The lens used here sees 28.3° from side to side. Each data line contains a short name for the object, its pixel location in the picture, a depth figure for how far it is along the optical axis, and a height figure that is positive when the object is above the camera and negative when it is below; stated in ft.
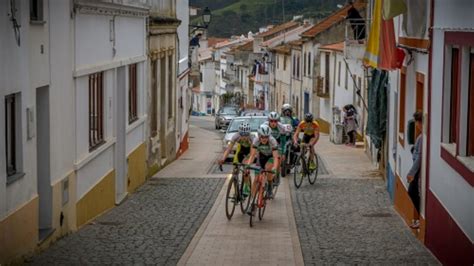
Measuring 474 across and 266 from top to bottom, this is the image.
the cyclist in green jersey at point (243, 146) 51.29 -6.61
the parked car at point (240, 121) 100.58 -10.17
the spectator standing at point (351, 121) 112.88 -11.10
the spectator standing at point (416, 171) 43.93 -6.62
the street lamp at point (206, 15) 116.76 +1.71
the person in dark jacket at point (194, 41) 157.76 -2.05
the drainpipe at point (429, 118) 40.33 -3.88
